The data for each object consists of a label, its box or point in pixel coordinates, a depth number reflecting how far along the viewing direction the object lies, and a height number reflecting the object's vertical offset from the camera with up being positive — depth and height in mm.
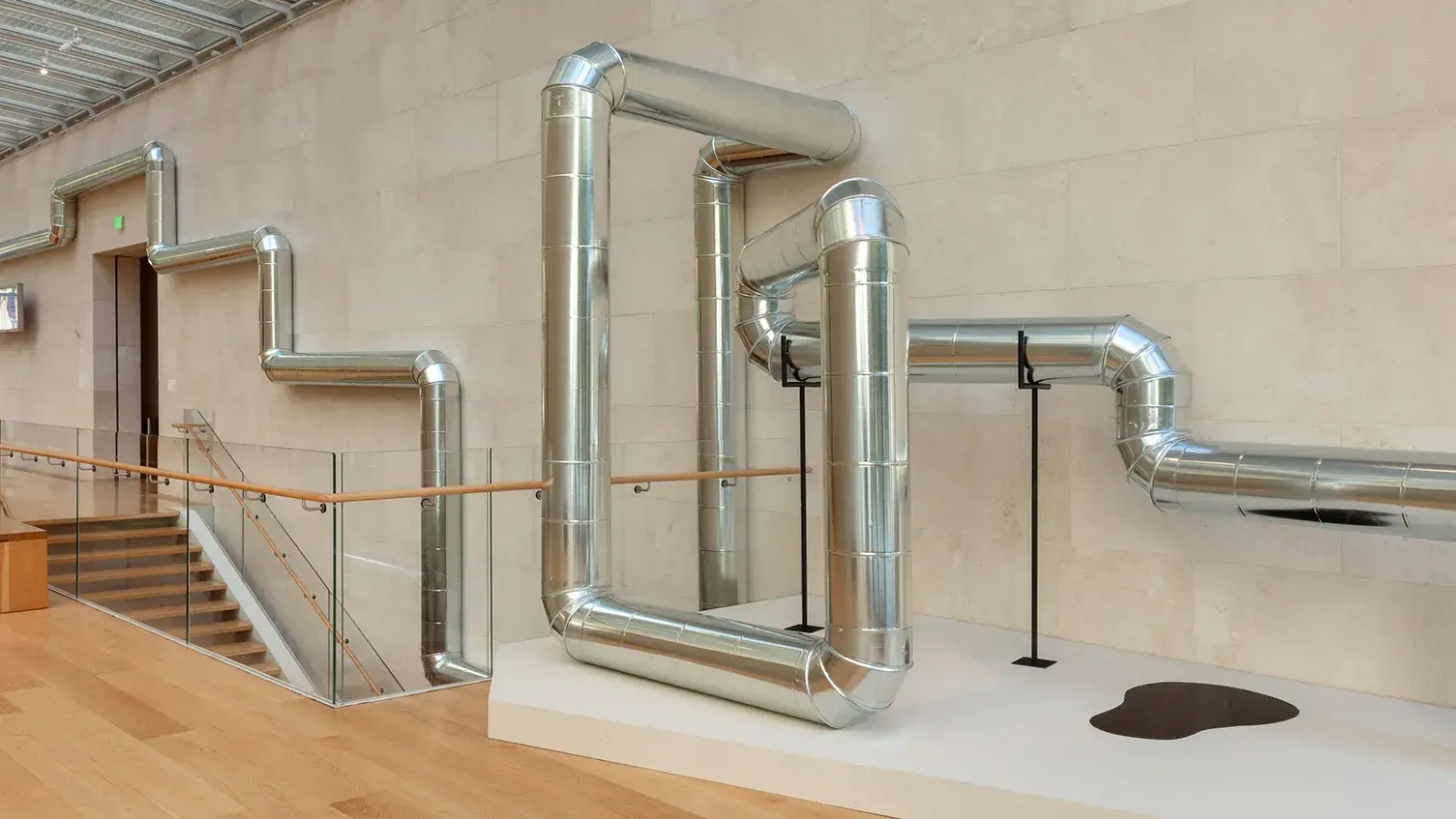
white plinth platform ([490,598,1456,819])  2988 -971
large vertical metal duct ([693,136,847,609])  5781 +231
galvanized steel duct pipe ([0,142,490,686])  4824 +408
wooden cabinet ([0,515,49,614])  6219 -797
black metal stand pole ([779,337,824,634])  5094 -405
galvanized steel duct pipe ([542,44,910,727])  3463 -5
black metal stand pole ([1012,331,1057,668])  4277 -102
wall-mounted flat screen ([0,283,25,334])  14141 +1401
